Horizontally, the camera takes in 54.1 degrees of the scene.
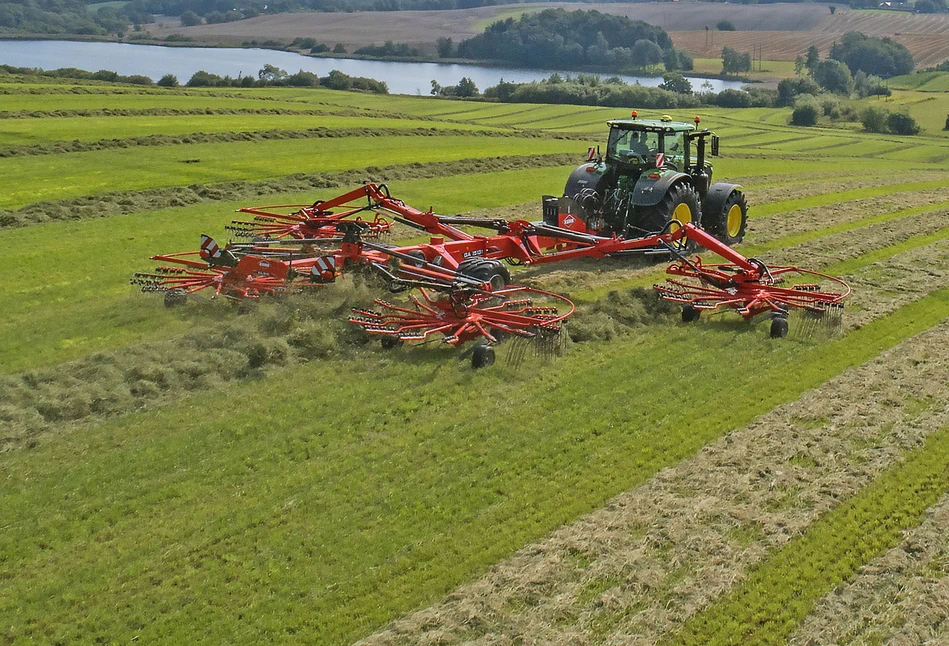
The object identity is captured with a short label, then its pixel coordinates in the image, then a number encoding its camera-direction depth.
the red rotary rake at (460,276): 11.37
